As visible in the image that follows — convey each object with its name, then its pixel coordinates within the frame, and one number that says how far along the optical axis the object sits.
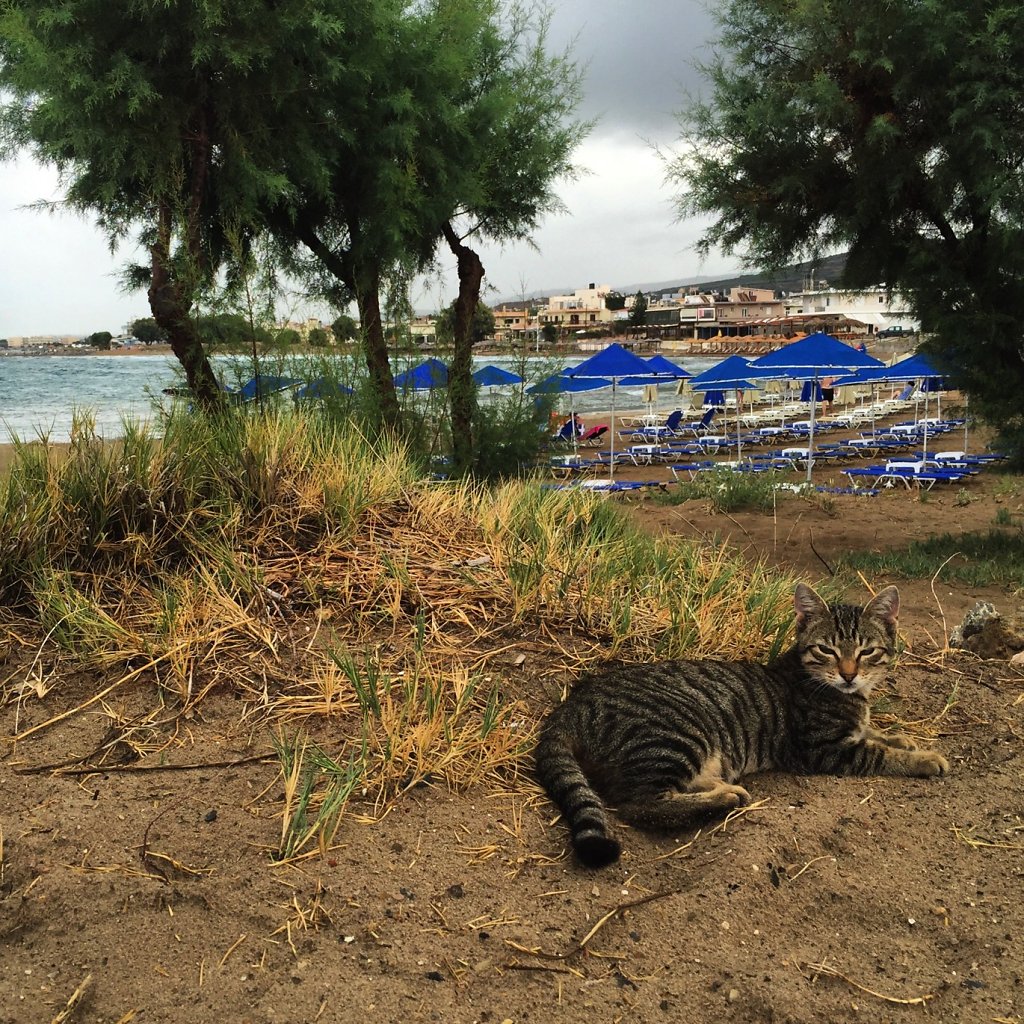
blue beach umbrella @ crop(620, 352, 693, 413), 20.72
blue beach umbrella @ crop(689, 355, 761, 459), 23.56
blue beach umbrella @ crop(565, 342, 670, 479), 18.91
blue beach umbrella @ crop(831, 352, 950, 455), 22.58
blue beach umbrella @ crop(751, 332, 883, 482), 17.03
